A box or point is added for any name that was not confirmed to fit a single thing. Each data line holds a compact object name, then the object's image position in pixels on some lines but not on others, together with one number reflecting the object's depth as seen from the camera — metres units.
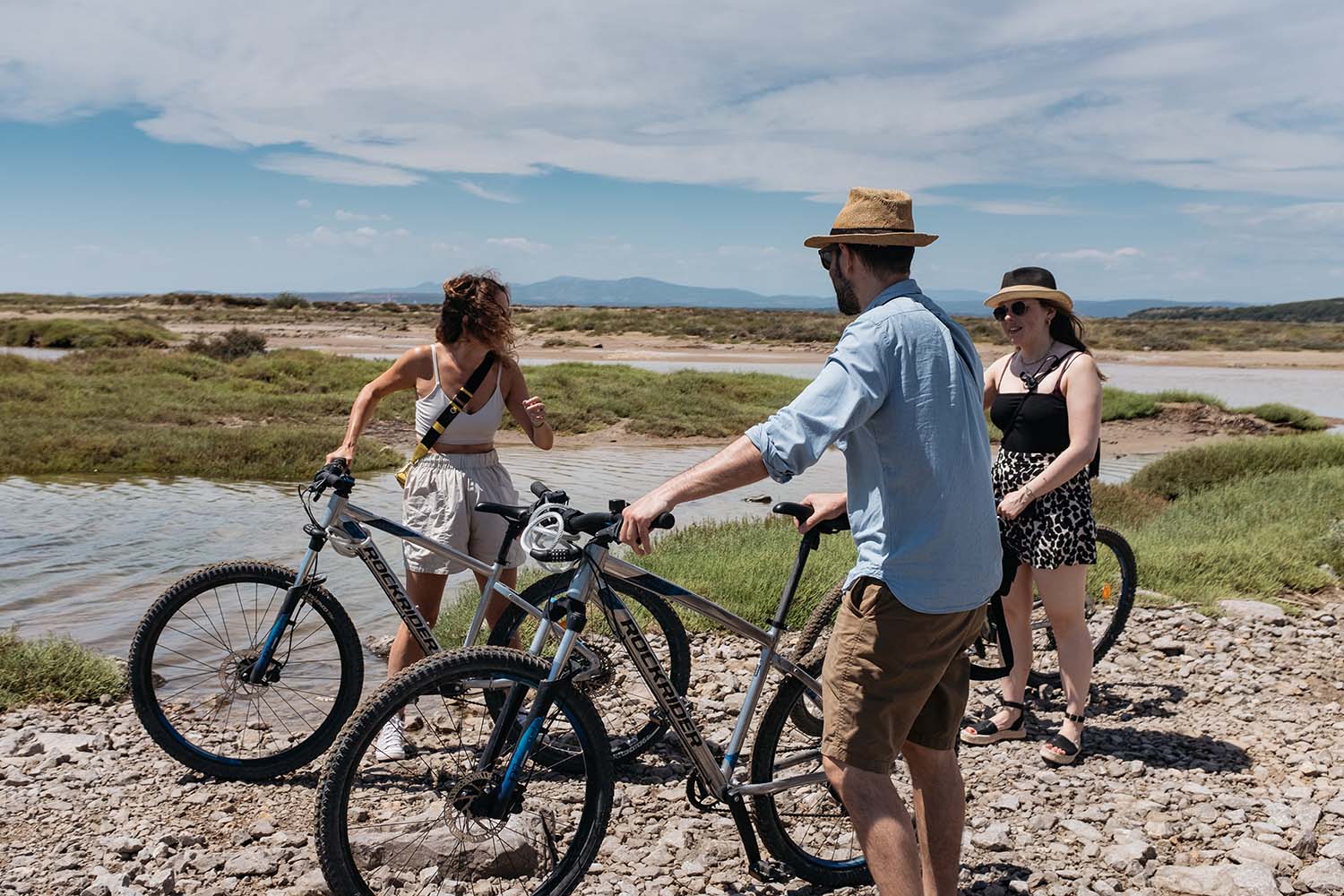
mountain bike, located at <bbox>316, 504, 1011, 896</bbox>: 3.23
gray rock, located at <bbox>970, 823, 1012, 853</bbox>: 4.25
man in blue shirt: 2.74
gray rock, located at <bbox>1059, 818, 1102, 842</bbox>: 4.34
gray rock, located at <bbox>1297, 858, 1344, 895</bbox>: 3.90
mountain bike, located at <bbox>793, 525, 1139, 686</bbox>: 4.62
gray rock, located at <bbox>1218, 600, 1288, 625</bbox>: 7.80
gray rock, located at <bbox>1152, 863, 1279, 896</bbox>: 3.84
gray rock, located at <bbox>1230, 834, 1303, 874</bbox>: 4.08
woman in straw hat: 4.96
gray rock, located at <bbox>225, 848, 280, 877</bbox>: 3.86
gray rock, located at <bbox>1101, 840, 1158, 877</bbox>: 4.06
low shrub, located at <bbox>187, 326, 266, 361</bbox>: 38.41
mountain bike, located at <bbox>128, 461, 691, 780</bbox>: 4.50
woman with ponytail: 4.97
